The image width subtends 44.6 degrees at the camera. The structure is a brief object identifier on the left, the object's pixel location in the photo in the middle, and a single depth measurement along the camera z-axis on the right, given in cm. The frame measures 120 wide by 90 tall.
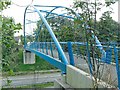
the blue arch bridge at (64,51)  176
